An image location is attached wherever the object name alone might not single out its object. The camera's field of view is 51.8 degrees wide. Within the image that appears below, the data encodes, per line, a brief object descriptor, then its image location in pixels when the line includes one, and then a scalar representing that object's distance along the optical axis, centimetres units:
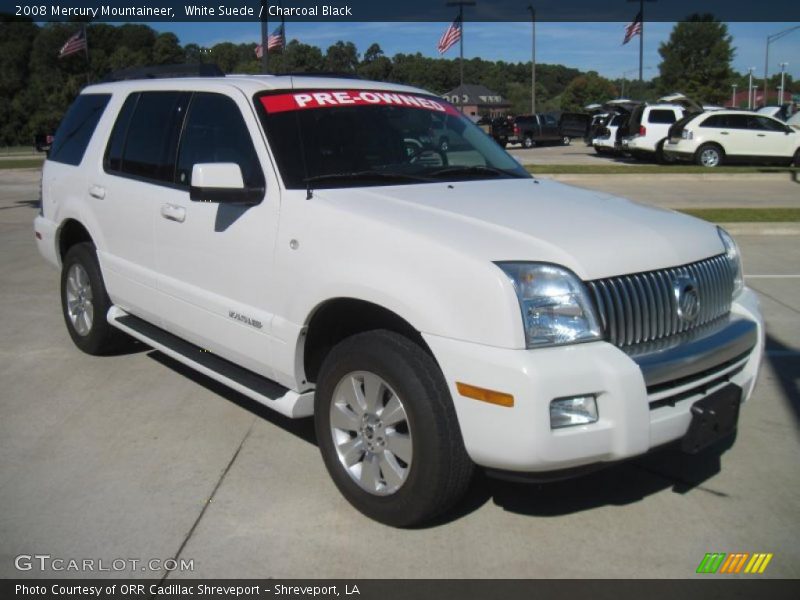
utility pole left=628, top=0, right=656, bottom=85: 4362
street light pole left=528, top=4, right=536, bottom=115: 5310
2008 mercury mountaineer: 306
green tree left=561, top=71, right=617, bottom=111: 10125
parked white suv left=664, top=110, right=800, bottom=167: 2388
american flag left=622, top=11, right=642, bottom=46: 4184
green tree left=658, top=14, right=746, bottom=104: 6425
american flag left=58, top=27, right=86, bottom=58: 2869
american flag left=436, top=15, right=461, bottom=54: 3359
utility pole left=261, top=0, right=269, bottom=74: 1912
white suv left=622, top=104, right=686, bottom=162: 2600
